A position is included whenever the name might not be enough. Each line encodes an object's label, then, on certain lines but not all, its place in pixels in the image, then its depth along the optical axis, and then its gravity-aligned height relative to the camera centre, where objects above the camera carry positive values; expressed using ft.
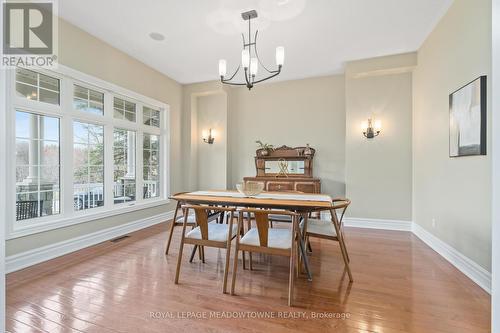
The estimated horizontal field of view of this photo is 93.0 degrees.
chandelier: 8.63 +3.95
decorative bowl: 9.74 -0.94
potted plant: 17.34 +1.21
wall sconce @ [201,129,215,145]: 18.51 +2.24
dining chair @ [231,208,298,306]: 6.64 -2.30
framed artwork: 7.52 +1.62
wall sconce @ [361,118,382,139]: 14.10 +2.24
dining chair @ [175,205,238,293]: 7.50 -2.32
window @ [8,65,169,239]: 9.11 +0.74
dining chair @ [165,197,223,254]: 10.02 -2.39
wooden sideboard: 15.62 -0.26
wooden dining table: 7.96 -1.28
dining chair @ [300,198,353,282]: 8.02 -2.30
